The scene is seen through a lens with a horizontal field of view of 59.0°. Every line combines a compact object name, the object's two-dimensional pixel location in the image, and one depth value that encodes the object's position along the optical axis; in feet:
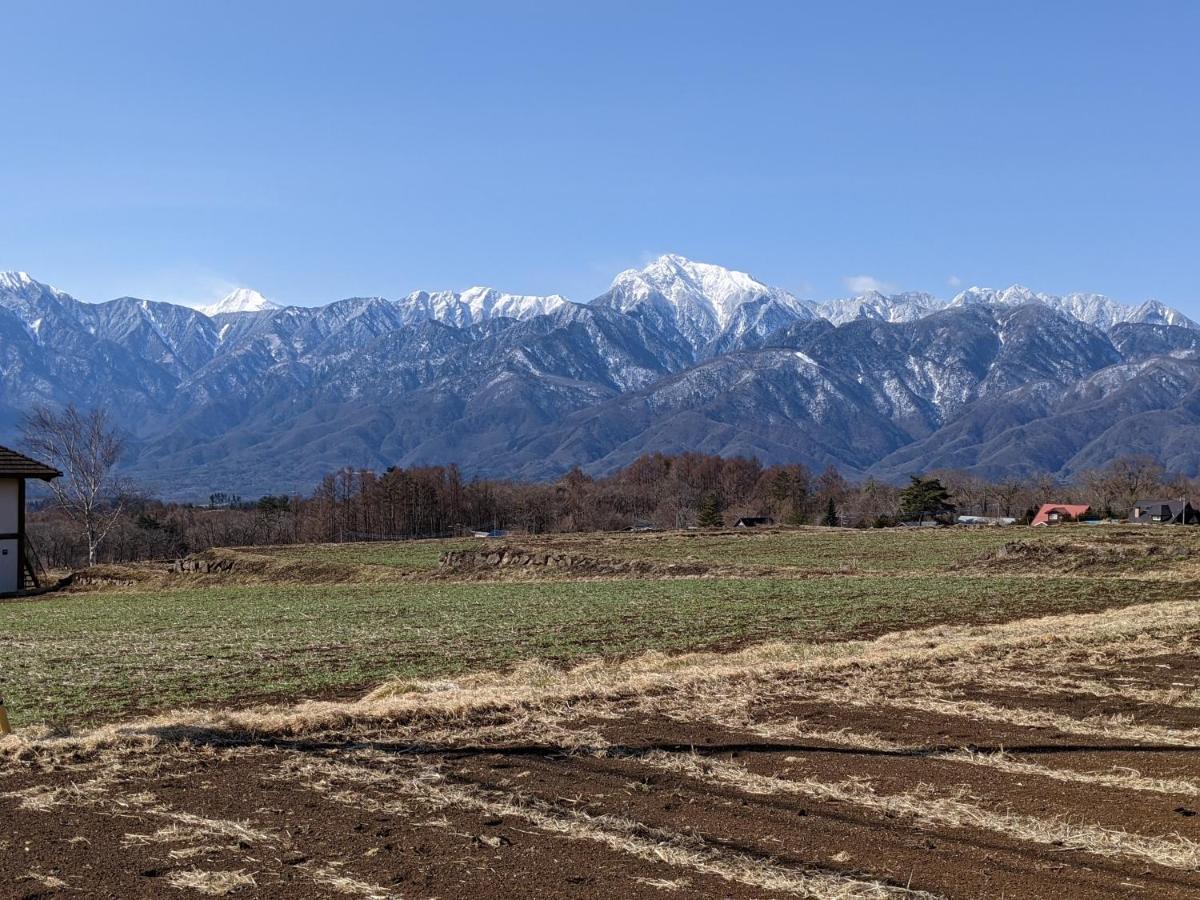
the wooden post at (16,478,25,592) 141.49
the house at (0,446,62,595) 140.15
